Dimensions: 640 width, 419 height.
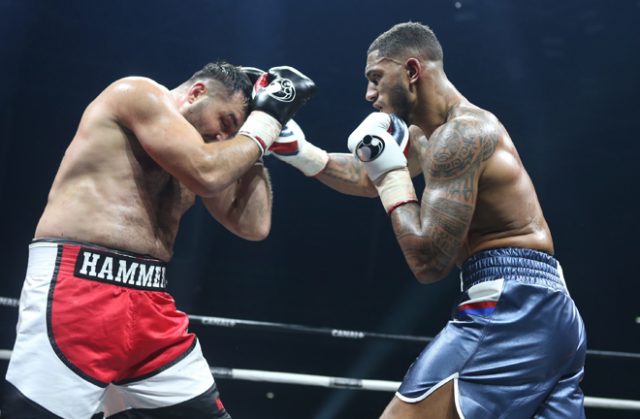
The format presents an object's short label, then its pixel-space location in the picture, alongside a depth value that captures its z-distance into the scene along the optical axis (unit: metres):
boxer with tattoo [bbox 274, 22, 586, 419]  1.59
